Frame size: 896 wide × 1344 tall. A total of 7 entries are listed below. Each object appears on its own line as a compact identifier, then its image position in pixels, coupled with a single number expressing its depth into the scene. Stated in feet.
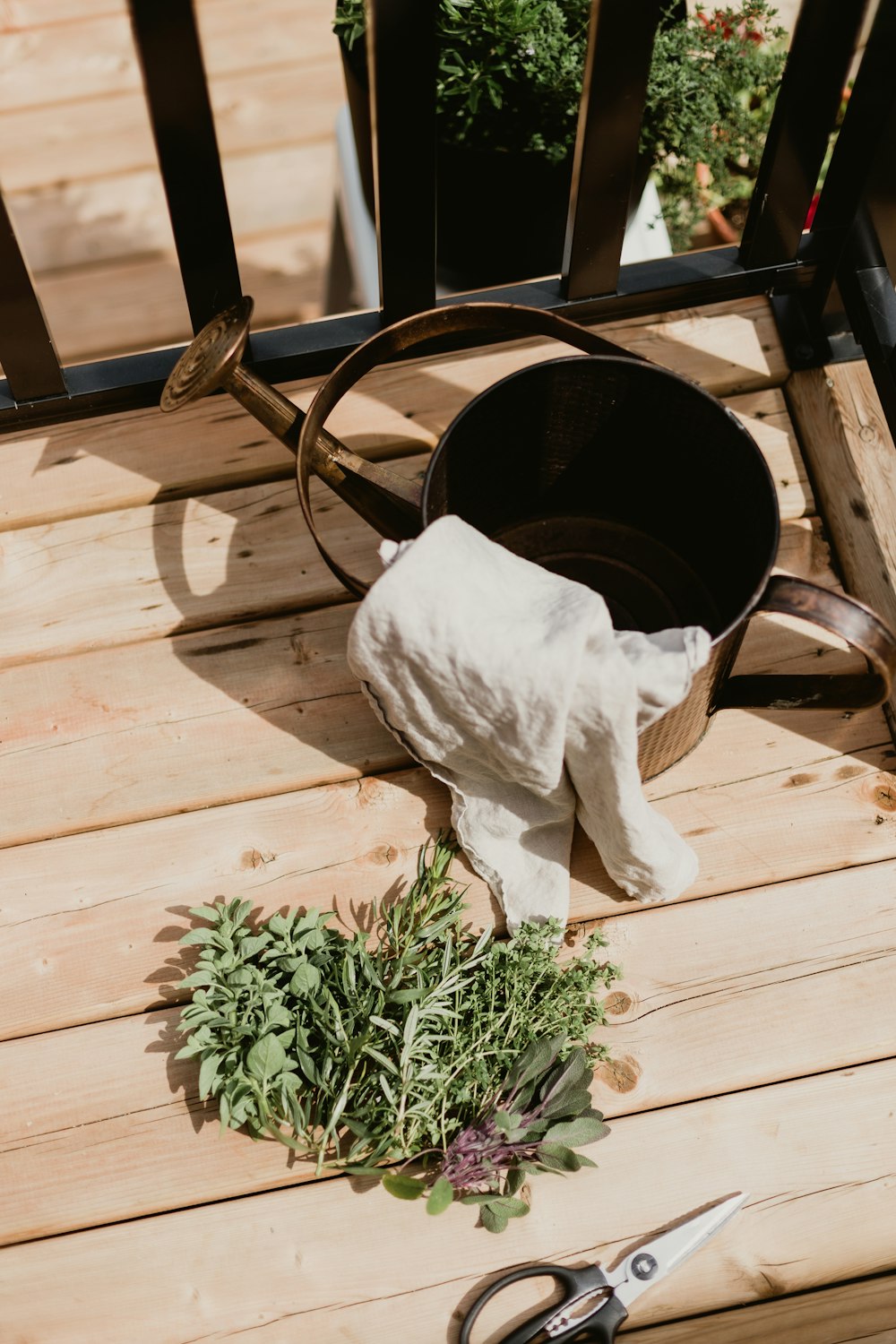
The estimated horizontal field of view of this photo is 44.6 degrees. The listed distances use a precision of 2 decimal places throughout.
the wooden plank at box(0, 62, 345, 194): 6.01
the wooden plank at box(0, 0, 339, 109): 6.05
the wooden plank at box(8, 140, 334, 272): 6.08
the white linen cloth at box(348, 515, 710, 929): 2.51
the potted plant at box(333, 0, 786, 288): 4.04
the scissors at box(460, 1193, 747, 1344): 2.70
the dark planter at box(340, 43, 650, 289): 4.32
